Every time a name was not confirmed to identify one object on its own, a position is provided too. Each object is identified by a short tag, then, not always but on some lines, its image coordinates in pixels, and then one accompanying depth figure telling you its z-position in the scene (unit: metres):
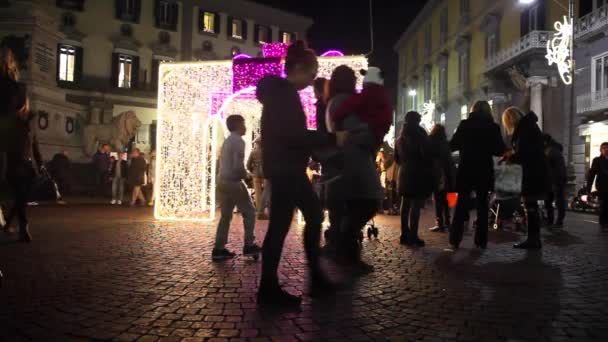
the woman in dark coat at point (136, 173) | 15.49
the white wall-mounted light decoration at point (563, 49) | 19.66
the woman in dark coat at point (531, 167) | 6.80
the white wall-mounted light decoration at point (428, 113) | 40.67
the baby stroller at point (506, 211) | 9.53
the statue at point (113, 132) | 26.27
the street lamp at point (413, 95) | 49.70
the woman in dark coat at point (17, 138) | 6.18
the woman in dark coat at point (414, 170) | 6.86
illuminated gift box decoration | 10.77
